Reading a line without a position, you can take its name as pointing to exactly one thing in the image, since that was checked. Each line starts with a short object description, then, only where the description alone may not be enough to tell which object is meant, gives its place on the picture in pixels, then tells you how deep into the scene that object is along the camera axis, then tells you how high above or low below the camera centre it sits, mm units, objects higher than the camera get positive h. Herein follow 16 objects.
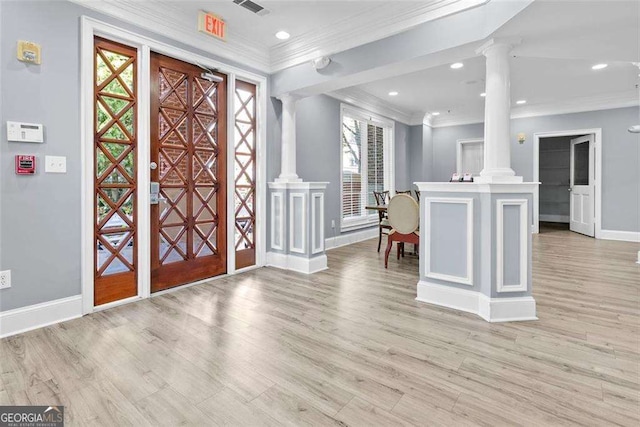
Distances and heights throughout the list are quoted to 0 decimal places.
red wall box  2330 +322
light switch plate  2467 +345
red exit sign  3176 +1871
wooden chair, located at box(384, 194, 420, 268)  3804 -98
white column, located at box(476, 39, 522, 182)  2639 +812
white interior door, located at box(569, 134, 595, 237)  6547 +560
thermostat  2293 +557
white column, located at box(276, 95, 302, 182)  4277 +933
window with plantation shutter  5965 +948
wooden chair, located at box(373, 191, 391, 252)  5062 -46
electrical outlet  2283 -508
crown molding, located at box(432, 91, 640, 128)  6027 +2137
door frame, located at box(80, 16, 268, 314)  2641 +665
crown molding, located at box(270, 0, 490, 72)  2833 +1843
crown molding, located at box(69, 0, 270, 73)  2795 +1812
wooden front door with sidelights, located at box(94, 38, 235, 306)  2834 +366
